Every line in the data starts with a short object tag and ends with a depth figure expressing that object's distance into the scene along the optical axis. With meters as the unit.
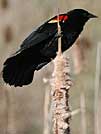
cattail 4.36
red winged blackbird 5.84
